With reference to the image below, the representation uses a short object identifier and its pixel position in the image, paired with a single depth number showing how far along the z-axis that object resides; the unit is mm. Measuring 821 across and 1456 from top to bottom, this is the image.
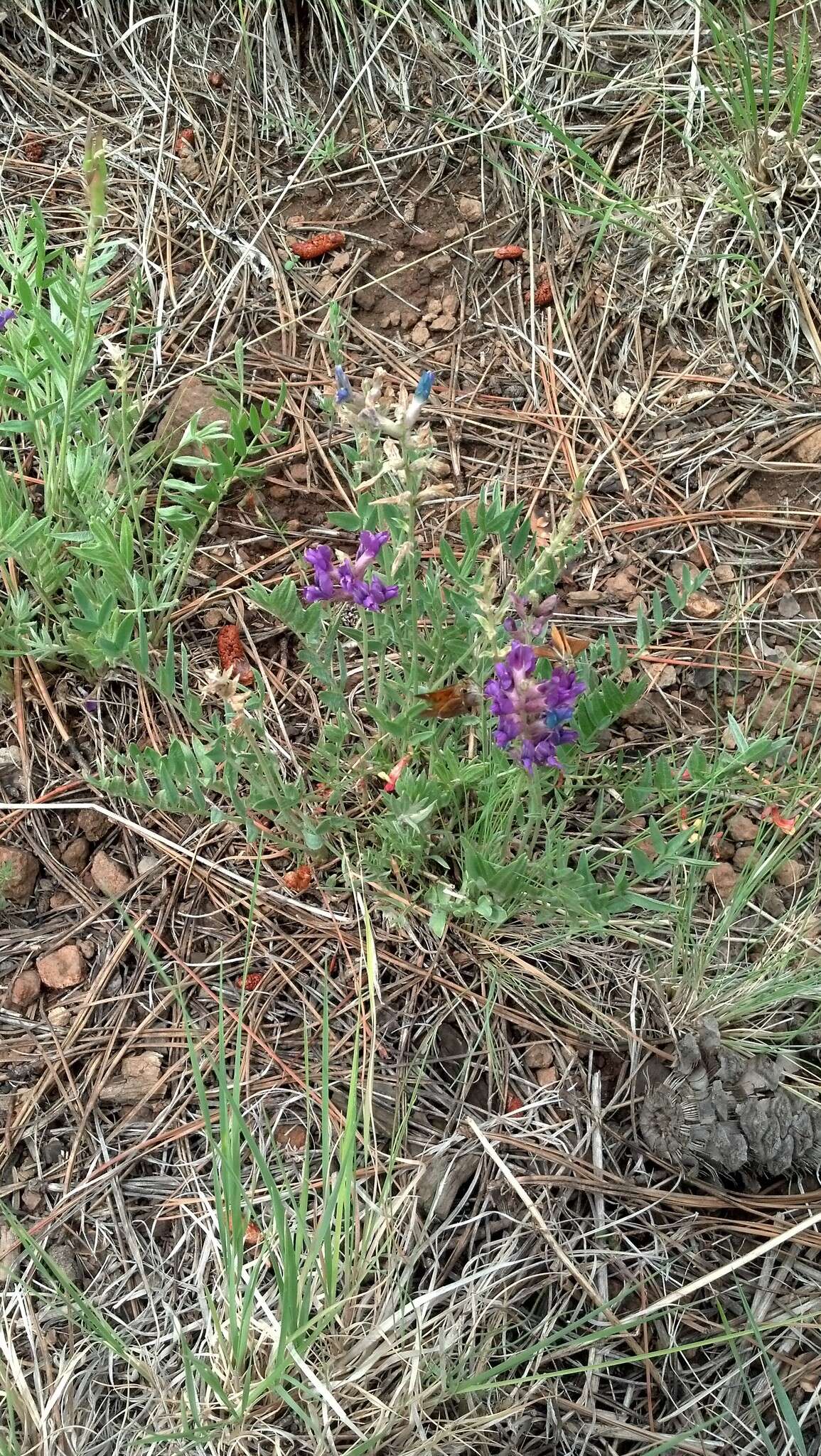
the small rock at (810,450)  544
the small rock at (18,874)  463
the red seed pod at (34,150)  593
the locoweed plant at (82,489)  468
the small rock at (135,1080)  434
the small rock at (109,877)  467
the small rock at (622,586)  521
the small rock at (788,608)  520
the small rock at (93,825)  477
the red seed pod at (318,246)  586
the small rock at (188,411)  543
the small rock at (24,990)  449
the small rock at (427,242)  593
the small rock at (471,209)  596
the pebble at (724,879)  469
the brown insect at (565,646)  437
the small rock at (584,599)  518
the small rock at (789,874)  471
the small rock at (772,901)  465
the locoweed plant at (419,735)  382
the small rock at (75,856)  473
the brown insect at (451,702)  403
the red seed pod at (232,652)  505
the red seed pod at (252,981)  450
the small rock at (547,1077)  432
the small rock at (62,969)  452
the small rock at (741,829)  478
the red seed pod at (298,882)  462
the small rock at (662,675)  505
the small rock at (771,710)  490
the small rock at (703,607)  521
